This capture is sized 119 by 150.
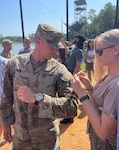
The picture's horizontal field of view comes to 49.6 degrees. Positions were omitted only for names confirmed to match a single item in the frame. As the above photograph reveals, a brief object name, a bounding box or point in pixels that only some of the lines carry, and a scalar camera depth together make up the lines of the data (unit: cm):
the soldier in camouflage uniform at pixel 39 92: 112
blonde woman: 80
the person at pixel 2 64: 153
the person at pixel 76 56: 280
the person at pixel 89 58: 458
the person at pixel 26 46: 355
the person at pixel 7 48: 312
